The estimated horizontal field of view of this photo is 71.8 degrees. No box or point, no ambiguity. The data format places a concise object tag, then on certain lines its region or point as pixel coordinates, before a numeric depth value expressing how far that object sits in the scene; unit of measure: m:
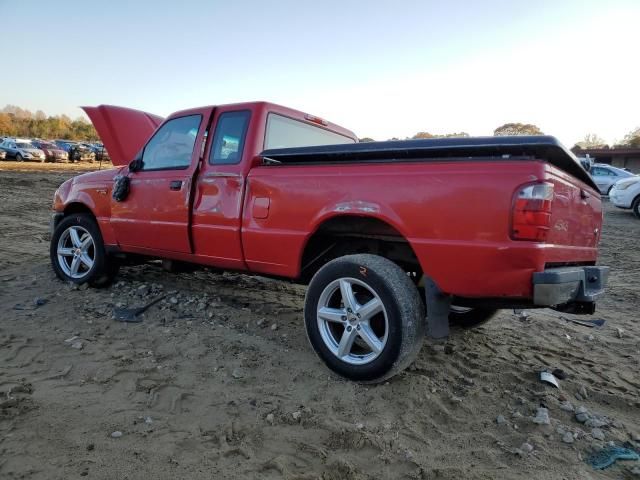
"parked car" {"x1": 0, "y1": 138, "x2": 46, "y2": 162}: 28.84
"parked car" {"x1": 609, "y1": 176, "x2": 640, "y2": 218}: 12.81
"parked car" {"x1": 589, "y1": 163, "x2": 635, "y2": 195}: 18.42
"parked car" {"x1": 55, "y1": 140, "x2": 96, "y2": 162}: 34.31
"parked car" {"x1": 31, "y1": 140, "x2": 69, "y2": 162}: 30.56
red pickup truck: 2.45
